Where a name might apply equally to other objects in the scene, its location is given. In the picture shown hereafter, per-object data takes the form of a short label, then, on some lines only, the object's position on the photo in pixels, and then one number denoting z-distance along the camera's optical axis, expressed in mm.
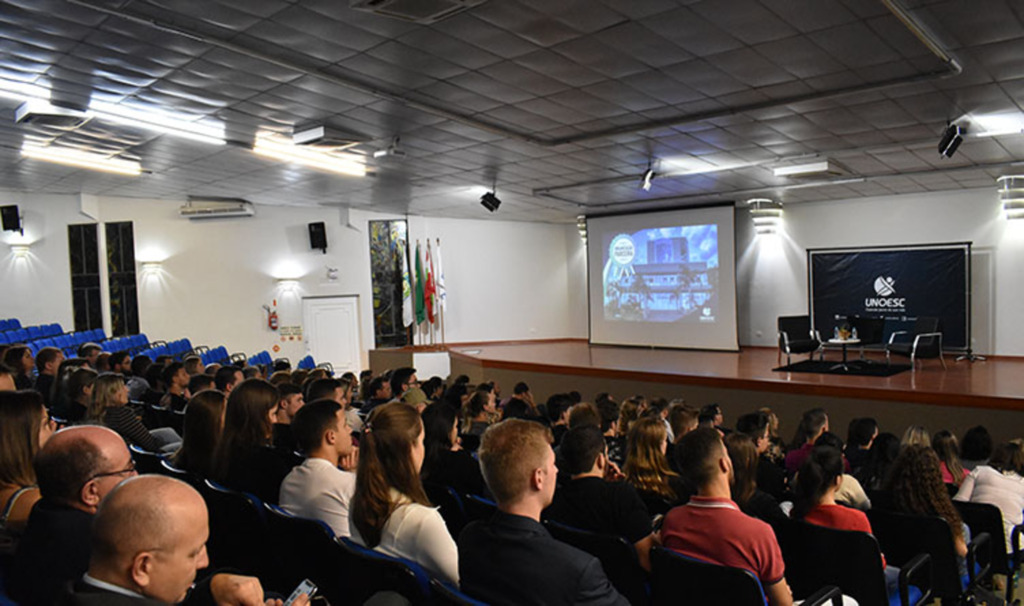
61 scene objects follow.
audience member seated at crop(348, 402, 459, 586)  2377
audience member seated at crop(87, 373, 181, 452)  4559
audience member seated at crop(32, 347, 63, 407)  6707
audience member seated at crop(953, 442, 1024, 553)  4090
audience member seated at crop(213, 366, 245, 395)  6406
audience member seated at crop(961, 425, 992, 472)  5176
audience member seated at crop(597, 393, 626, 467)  4812
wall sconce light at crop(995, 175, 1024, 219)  11648
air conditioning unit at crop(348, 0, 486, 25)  4316
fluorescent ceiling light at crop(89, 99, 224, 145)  7245
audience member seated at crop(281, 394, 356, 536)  3061
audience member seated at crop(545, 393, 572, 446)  6219
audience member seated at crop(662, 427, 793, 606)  2521
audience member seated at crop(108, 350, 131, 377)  7887
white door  15094
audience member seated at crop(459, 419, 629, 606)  1945
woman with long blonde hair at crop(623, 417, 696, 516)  3758
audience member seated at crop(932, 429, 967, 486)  4785
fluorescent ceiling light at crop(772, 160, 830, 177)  9836
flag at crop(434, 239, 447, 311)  16531
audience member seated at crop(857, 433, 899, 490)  5129
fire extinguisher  14680
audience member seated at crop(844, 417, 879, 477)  5375
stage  8164
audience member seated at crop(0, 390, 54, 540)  2508
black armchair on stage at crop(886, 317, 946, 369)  11234
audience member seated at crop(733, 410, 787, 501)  4219
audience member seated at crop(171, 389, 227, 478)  3662
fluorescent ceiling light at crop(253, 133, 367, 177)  8776
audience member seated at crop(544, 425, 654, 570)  2832
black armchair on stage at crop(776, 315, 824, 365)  11984
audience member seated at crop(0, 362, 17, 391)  4143
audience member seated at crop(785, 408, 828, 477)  5535
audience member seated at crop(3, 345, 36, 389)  6746
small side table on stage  11054
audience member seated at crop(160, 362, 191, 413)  6316
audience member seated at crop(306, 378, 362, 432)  5277
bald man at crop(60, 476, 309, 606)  1498
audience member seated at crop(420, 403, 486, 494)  3861
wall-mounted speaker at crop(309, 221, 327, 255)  14961
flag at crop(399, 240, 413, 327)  15914
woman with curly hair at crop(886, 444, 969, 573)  3631
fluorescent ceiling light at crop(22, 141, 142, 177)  9383
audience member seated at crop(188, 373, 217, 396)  5859
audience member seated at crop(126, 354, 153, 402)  6965
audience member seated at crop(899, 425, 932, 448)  4836
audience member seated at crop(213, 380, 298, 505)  3467
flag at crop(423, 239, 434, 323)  16219
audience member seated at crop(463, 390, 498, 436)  6035
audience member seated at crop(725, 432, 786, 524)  3186
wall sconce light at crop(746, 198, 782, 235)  14990
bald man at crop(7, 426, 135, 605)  2033
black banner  13227
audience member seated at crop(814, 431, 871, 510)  3740
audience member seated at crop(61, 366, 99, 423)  5258
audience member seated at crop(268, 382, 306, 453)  5371
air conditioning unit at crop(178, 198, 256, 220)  13695
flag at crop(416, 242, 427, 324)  16062
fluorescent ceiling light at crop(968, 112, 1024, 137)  7688
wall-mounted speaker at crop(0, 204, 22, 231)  12484
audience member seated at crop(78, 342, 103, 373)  8359
